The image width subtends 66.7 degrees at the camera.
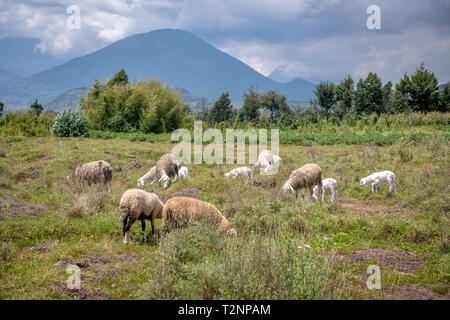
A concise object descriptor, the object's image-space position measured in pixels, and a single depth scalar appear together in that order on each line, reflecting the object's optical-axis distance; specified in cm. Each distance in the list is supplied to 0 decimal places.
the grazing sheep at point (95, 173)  1297
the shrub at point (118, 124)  3188
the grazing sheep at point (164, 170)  1480
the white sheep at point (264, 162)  1659
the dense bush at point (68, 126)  2723
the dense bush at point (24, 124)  2595
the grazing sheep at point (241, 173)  1483
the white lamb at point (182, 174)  1509
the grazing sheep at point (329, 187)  1249
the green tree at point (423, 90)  4447
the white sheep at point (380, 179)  1300
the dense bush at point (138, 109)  3172
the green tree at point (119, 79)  3925
